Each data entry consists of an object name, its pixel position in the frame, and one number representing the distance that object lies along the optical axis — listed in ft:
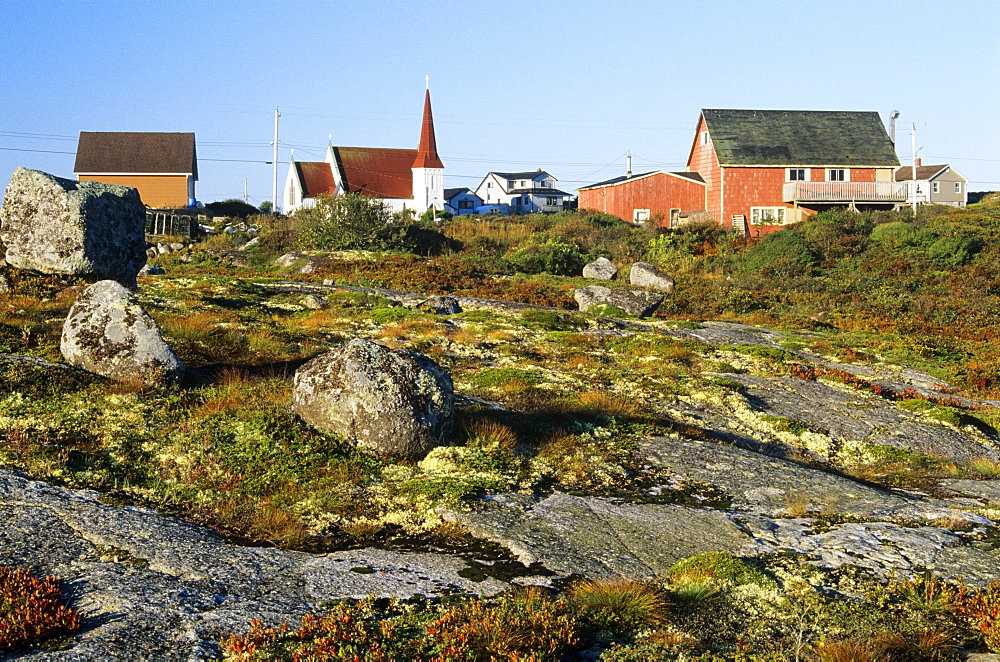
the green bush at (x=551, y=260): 160.35
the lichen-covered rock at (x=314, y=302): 92.53
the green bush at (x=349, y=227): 166.30
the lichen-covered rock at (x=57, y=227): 67.41
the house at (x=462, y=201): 361.30
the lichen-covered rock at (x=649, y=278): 135.85
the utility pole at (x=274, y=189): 281.33
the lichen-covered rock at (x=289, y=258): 148.25
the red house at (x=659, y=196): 233.35
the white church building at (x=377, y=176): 286.25
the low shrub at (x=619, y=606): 25.88
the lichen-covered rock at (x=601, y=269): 151.94
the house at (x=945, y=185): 331.16
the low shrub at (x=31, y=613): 22.52
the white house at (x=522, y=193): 352.49
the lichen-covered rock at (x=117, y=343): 44.29
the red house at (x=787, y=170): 222.28
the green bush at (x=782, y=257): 161.48
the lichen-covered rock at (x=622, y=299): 109.50
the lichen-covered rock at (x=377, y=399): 39.22
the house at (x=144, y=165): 294.87
